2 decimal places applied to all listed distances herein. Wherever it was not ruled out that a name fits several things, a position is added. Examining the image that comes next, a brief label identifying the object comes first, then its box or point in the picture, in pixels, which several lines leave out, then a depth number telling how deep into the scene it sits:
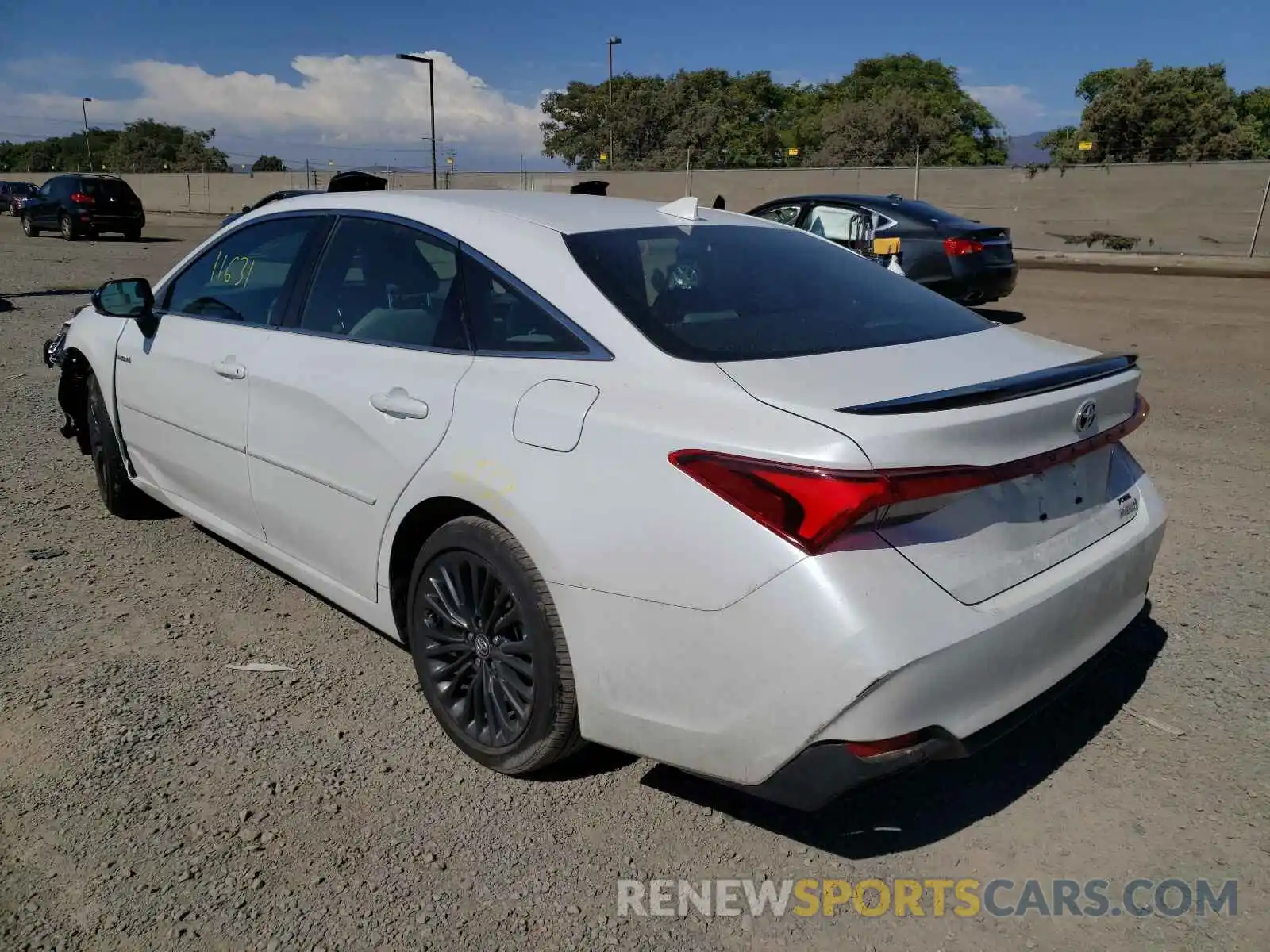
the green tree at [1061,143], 49.35
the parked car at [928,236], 11.22
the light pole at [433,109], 40.99
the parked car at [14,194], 39.16
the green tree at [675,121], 60.91
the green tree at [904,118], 51.47
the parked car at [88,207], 26.00
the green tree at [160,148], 83.69
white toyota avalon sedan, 2.16
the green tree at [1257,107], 61.84
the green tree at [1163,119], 47.06
